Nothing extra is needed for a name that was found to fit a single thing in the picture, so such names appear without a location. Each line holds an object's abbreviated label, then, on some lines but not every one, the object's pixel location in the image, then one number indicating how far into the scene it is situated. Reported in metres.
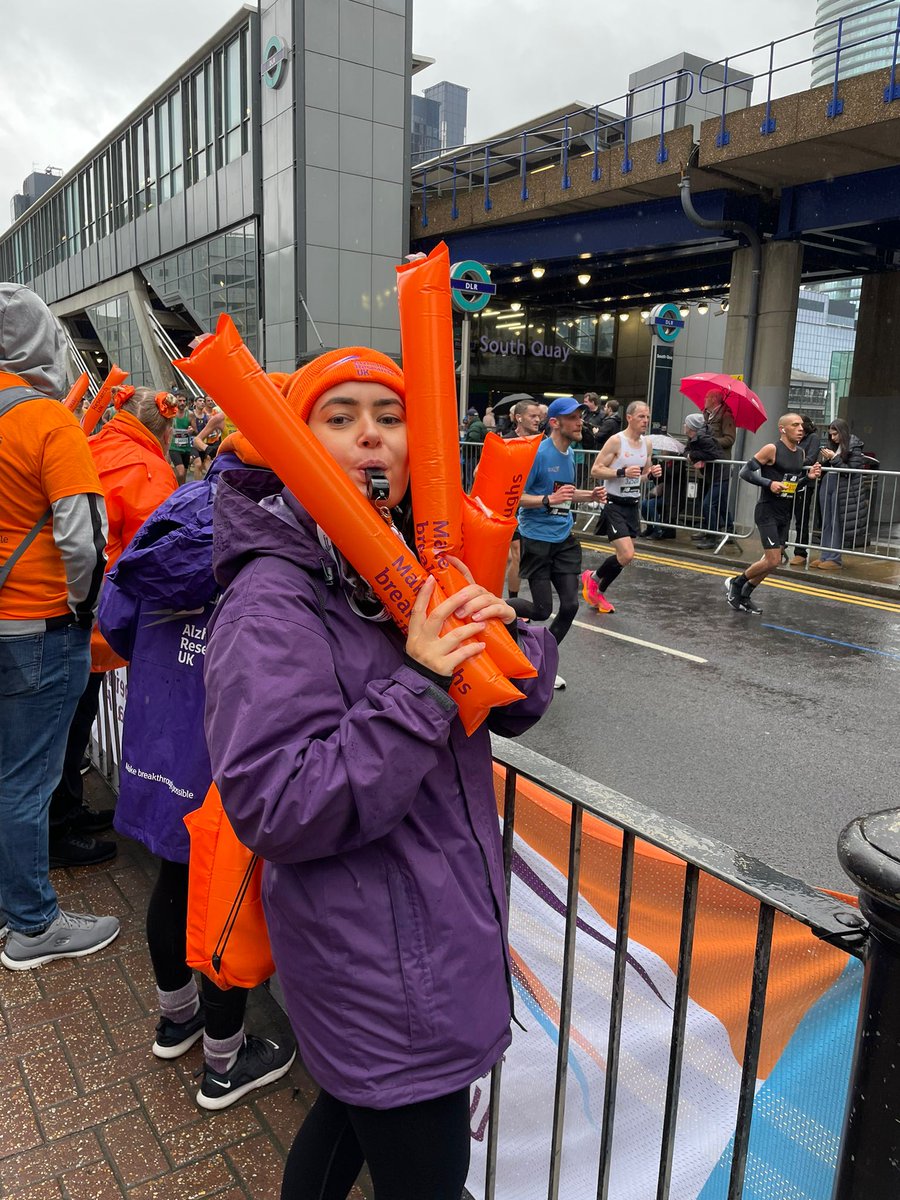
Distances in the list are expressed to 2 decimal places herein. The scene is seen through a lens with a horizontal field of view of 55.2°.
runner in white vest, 8.87
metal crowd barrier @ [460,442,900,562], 11.29
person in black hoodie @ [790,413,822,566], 11.62
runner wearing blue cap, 6.62
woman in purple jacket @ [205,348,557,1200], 1.28
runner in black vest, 9.16
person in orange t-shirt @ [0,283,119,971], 2.69
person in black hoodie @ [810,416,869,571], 11.23
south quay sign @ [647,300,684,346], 16.28
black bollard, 1.07
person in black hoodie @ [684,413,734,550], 12.81
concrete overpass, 13.77
